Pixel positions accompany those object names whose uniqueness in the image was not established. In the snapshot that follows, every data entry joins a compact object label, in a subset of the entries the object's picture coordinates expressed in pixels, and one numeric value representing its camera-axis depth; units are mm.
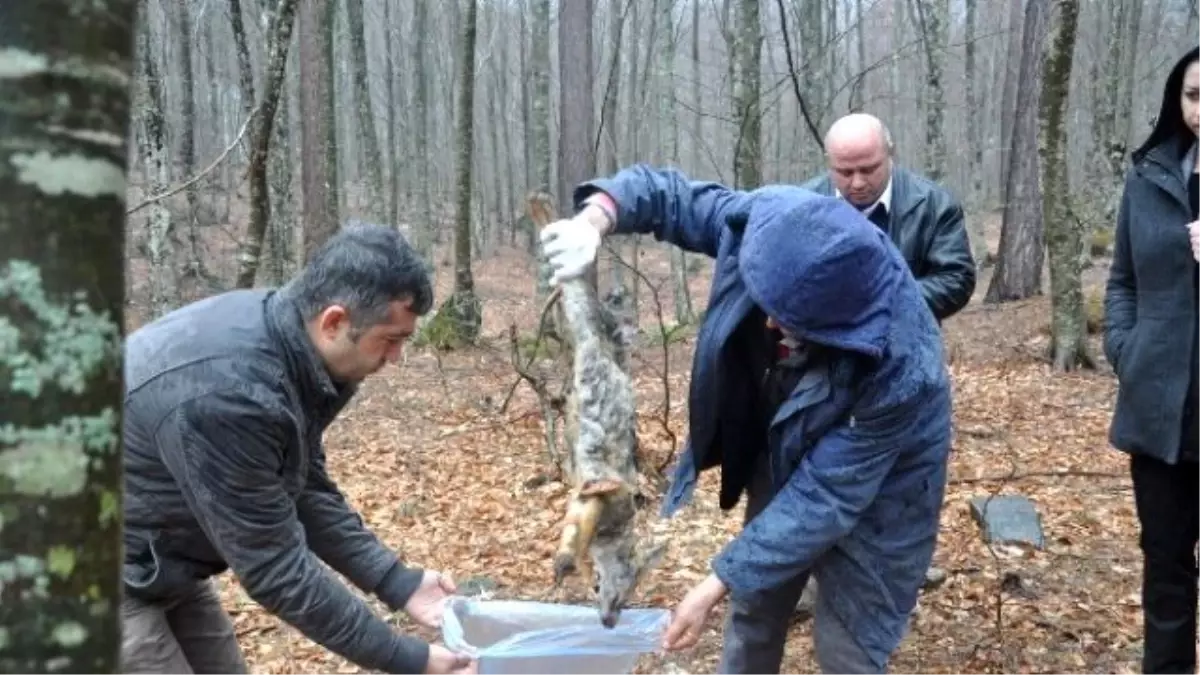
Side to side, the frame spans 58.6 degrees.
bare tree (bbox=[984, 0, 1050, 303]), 10383
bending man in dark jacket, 1939
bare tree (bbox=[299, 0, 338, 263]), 8500
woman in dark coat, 2801
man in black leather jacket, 3348
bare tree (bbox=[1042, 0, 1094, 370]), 6645
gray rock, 4477
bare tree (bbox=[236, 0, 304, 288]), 5770
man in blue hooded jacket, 2037
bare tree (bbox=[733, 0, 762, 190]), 8445
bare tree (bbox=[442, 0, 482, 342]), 10914
